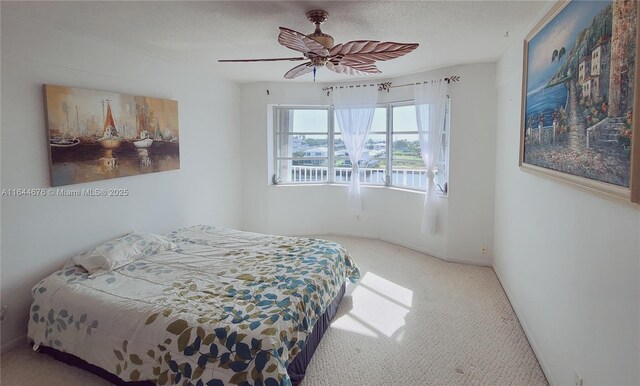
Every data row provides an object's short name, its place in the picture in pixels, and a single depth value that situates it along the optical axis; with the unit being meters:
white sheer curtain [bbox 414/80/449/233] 4.29
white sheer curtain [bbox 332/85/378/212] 5.01
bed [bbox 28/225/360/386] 1.89
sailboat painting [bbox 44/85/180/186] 2.75
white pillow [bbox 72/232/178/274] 2.76
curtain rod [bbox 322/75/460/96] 4.11
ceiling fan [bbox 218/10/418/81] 2.21
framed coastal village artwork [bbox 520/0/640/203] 1.28
